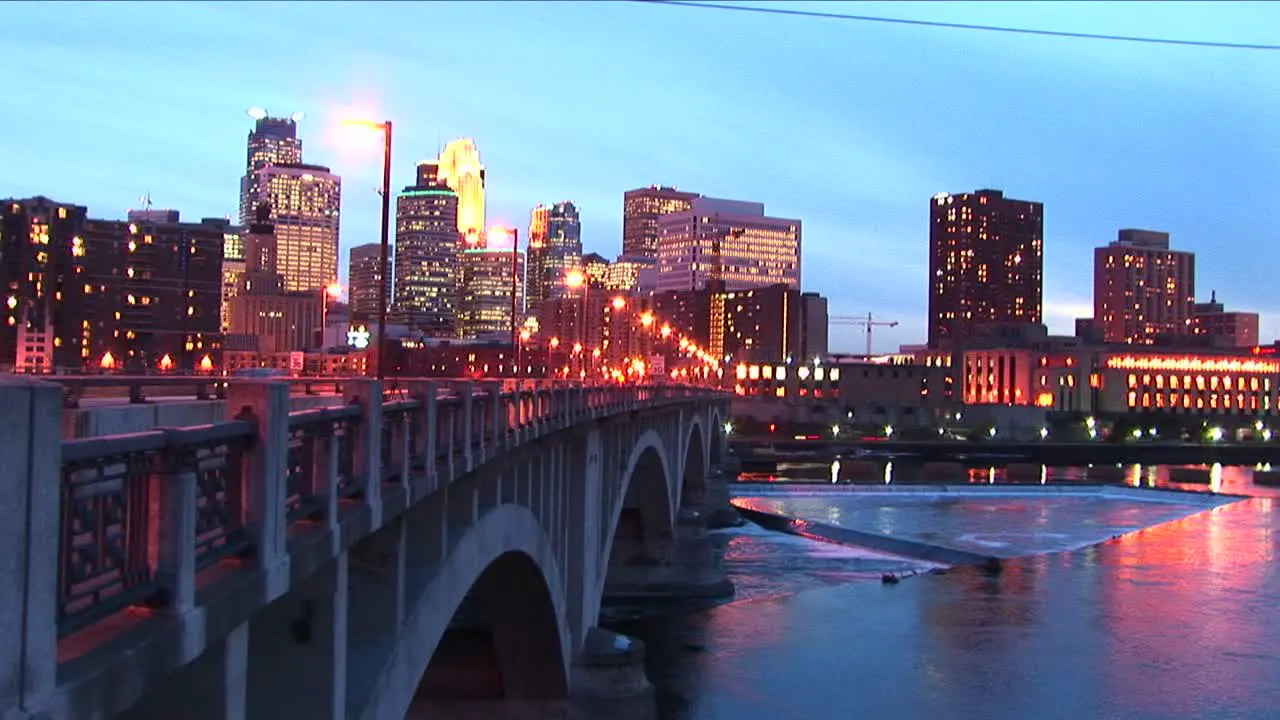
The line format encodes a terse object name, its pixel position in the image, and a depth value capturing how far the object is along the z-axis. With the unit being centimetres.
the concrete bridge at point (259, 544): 550
